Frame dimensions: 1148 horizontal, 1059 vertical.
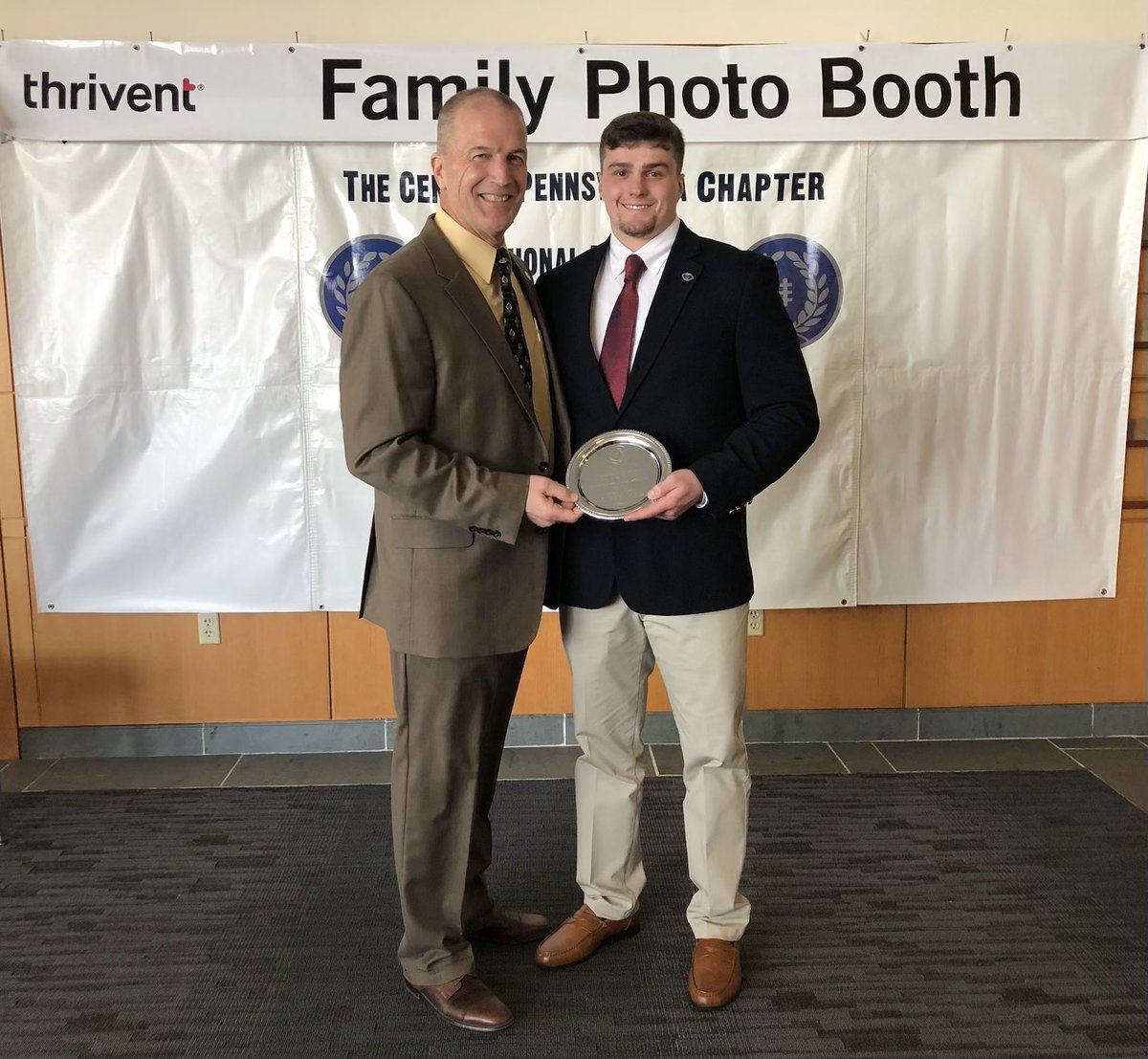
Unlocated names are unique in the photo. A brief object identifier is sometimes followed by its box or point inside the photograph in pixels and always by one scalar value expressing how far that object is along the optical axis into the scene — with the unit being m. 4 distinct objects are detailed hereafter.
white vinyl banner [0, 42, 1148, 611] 3.24
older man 1.86
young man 1.99
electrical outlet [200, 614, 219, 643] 3.53
